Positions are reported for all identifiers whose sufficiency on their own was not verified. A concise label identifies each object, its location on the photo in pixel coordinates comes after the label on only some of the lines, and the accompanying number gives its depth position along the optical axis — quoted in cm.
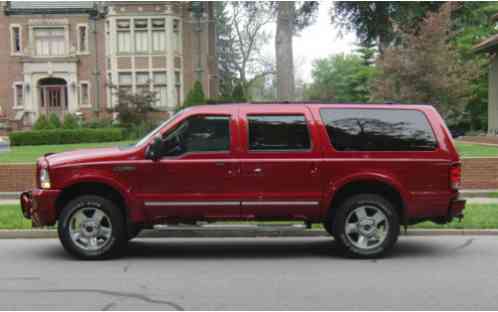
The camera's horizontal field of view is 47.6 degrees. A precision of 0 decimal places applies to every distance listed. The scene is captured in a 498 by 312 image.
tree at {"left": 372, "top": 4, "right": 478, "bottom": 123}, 2088
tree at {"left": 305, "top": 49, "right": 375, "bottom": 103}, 6253
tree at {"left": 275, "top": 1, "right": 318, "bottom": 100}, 1814
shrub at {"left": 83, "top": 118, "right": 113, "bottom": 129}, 3362
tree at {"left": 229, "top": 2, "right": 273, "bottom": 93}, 5256
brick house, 3800
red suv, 744
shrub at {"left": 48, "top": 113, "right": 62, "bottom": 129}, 3159
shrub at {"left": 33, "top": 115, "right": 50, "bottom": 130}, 3133
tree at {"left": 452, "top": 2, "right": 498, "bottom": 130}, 3668
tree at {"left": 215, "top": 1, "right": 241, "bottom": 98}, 6334
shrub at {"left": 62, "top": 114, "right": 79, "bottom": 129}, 3186
